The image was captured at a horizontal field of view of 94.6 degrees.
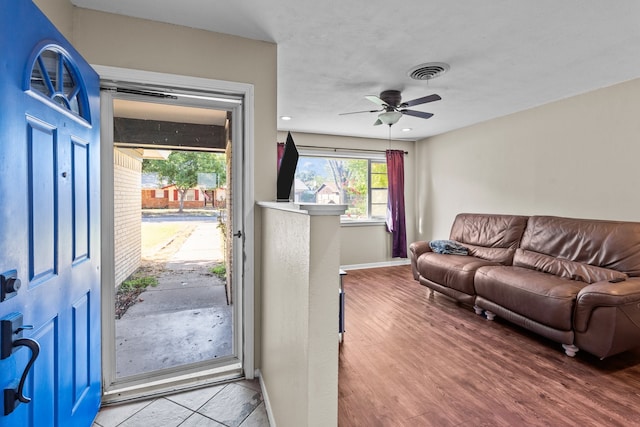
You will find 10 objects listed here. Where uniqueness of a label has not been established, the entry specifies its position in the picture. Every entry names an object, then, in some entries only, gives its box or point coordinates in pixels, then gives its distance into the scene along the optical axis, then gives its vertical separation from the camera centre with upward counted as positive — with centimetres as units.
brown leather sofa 222 -66
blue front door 91 -6
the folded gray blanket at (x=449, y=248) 404 -55
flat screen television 203 +26
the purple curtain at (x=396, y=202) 552 +12
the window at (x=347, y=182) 527 +49
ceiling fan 311 +107
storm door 193 -22
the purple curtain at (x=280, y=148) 474 +97
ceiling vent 249 +121
